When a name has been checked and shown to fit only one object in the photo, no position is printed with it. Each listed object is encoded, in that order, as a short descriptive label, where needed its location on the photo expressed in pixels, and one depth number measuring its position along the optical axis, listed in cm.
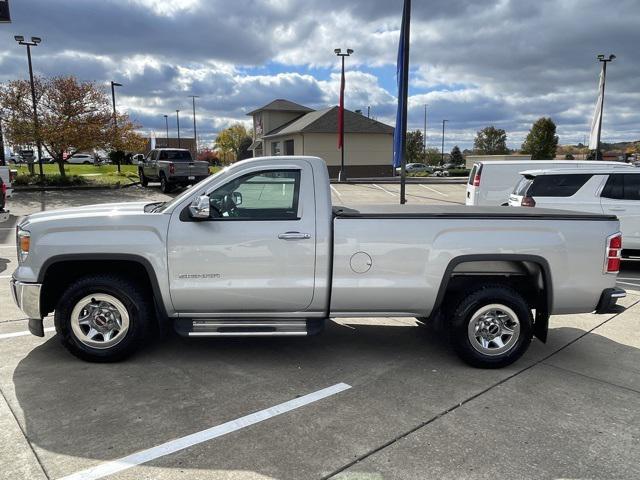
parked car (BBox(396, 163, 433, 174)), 5595
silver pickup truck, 422
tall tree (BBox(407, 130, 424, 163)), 7481
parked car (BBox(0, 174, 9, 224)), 965
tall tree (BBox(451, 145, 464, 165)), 8381
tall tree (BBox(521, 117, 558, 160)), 5678
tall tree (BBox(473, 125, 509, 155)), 7138
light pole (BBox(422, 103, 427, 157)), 7611
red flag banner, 2902
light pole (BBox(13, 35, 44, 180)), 2159
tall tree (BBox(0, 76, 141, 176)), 2175
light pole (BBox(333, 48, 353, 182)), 2833
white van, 1191
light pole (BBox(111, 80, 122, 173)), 2369
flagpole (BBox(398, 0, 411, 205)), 1340
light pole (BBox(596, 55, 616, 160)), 2486
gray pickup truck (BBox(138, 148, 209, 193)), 2158
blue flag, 1373
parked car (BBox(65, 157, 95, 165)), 5772
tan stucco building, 3756
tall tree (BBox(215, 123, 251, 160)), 7811
